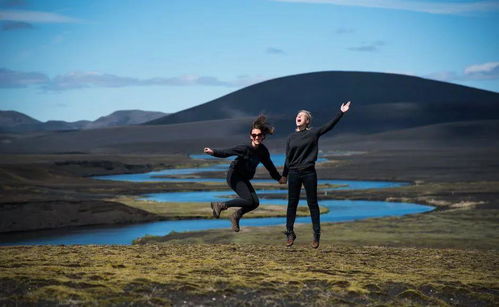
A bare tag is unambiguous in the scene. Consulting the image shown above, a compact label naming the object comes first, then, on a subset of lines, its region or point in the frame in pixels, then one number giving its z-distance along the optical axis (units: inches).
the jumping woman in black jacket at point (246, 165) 588.4
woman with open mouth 581.3
